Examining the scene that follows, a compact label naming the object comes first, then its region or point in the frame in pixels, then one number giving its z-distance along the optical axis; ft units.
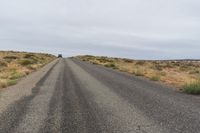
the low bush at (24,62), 84.44
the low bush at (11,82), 32.81
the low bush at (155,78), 42.09
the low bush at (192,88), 27.65
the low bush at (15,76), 40.50
